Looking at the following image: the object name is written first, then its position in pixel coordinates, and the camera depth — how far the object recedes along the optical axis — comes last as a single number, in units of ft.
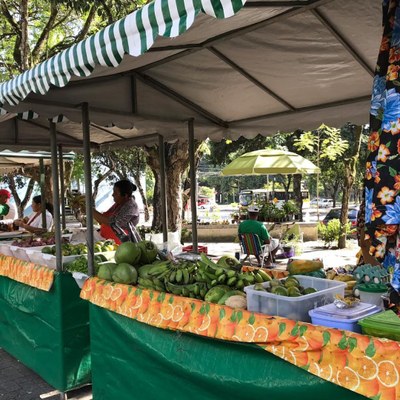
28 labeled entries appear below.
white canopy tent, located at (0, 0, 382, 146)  7.24
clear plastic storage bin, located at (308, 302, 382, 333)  6.07
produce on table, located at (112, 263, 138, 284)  10.04
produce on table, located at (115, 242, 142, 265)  10.75
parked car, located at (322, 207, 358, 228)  66.13
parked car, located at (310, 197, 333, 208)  161.75
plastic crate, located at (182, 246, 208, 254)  26.66
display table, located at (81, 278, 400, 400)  5.57
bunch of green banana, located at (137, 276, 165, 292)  9.25
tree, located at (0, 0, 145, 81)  29.27
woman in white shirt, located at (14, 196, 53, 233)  21.94
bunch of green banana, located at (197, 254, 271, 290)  8.55
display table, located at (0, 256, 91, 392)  12.43
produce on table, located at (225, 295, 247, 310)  7.54
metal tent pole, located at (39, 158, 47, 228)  24.07
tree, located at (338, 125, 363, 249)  37.83
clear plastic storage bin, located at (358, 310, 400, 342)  5.50
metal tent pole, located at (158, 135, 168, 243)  17.22
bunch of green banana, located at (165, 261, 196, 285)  9.10
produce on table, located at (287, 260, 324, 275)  9.29
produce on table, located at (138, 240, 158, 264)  11.22
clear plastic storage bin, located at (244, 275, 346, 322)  6.93
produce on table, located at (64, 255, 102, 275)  12.32
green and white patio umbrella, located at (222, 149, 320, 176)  35.12
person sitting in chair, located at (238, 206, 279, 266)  27.35
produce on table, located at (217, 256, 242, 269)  9.66
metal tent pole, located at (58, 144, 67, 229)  21.59
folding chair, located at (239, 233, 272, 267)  27.43
